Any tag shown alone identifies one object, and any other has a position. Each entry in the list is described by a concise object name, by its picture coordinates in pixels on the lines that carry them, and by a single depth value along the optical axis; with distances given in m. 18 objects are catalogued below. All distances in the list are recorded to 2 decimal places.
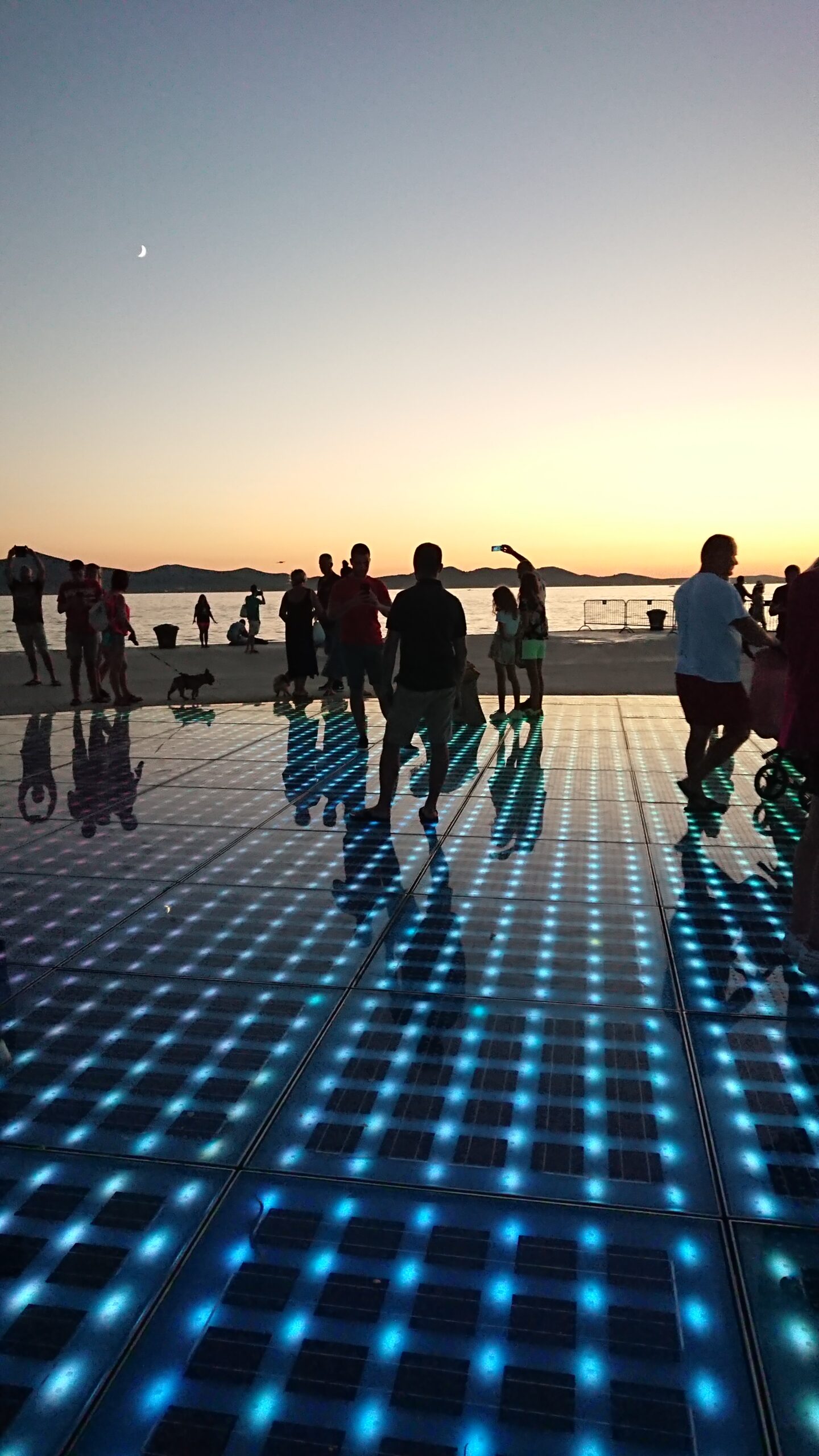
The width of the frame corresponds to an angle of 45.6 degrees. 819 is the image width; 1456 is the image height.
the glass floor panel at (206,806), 6.68
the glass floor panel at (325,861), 5.27
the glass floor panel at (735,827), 6.04
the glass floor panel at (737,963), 3.70
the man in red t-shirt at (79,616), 12.44
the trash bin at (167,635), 26.70
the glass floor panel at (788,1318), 1.87
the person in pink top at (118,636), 12.16
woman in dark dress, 12.51
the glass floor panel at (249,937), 4.04
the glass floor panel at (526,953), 3.85
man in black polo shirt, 6.25
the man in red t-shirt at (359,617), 8.69
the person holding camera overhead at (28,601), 13.67
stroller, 6.63
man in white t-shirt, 6.33
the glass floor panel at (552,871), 5.03
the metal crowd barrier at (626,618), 34.72
